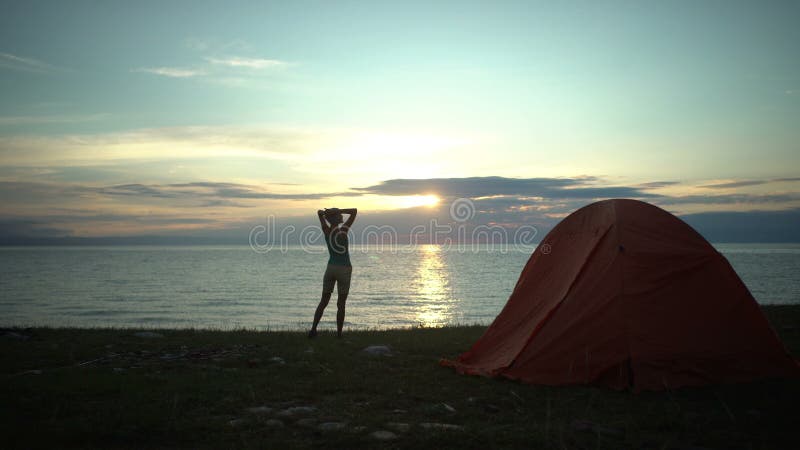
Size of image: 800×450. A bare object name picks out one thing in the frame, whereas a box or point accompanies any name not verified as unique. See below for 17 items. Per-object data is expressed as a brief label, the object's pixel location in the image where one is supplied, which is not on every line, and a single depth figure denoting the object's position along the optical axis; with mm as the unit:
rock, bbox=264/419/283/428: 6148
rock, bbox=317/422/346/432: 5980
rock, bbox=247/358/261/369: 9707
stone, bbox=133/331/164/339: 13078
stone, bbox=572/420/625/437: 5996
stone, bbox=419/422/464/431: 5973
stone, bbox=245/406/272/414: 6727
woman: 12656
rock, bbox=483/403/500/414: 6980
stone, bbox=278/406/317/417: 6614
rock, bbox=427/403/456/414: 6848
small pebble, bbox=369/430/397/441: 5648
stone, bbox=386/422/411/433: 5975
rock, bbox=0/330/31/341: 12411
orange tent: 8227
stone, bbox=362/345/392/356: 10938
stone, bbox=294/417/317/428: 6160
